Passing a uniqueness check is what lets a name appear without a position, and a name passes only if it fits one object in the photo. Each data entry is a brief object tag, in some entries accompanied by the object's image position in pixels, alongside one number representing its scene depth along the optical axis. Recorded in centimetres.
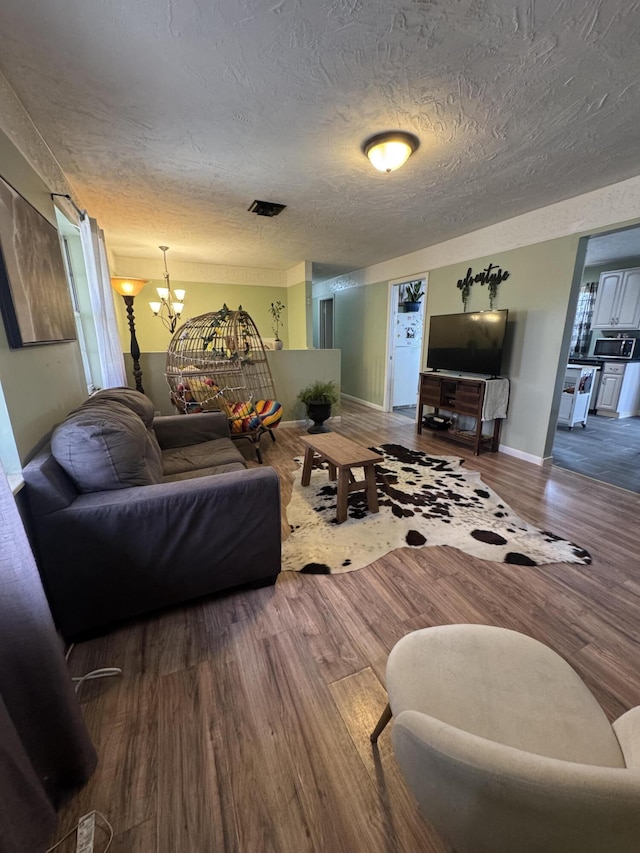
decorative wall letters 371
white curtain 271
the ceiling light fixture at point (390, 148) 203
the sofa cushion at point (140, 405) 193
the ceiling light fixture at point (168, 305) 472
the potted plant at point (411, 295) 557
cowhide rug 204
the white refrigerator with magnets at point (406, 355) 564
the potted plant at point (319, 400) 453
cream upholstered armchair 46
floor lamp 379
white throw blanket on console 364
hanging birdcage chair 360
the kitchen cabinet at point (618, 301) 501
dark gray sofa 135
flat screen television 363
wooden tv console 370
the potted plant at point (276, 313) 630
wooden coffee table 236
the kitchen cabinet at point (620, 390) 507
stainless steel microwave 515
